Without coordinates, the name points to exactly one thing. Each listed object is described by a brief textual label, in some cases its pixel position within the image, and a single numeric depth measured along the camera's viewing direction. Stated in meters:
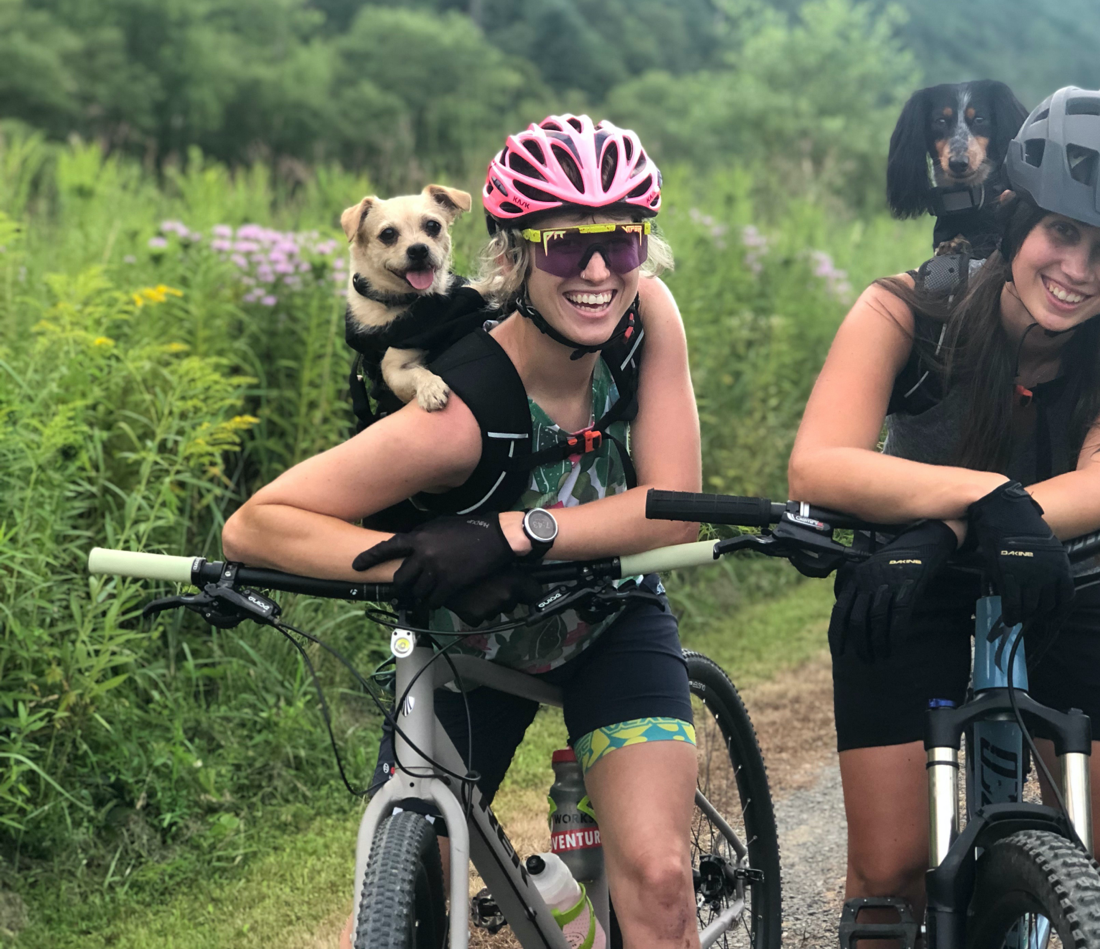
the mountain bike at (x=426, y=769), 2.17
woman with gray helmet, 2.49
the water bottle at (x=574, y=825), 2.95
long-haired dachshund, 3.35
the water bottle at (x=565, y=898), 2.81
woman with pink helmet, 2.46
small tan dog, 3.61
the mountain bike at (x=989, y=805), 2.07
